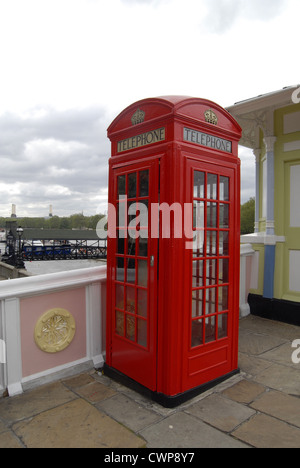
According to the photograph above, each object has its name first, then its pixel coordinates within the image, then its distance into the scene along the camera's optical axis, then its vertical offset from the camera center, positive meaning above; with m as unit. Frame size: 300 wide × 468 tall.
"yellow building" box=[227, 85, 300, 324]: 5.16 +0.23
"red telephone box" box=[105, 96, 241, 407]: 2.78 -0.17
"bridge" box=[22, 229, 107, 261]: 30.66 -2.02
